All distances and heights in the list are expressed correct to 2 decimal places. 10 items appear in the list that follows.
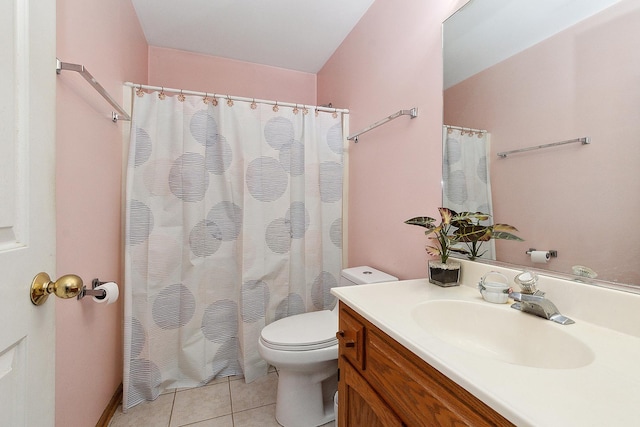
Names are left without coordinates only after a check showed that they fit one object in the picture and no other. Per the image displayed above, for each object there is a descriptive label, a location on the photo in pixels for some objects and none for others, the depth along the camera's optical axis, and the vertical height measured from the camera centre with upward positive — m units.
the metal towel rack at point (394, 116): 1.36 +0.50
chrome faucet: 0.73 -0.25
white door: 0.47 +0.02
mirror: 0.70 +0.27
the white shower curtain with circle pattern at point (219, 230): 1.59 -0.11
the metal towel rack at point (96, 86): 0.92 +0.49
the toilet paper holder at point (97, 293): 0.92 -0.27
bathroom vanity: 0.43 -0.29
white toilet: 1.31 -0.71
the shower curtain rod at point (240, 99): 1.59 +0.73
